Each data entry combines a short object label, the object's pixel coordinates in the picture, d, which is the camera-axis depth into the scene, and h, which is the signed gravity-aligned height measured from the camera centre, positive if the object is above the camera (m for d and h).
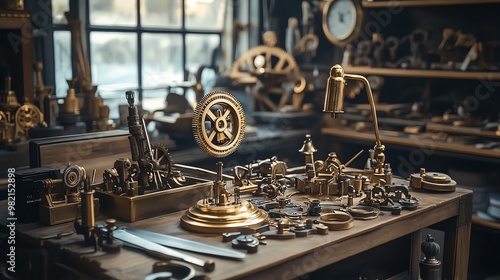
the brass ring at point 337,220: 2.45 -0.57
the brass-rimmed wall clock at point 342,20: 5.01 +0.37
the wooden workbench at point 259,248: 2.04 -0.62
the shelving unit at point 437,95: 4.43 -0.18
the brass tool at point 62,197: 2.43 -0.50
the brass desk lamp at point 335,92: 2.93 -0.10
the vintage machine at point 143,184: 2.51 -0.48
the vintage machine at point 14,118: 3.64 -0.31
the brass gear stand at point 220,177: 2.40 -0.43
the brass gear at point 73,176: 2.44 -0.42
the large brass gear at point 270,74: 5.19 -0.05
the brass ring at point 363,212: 2.62 -0.57
